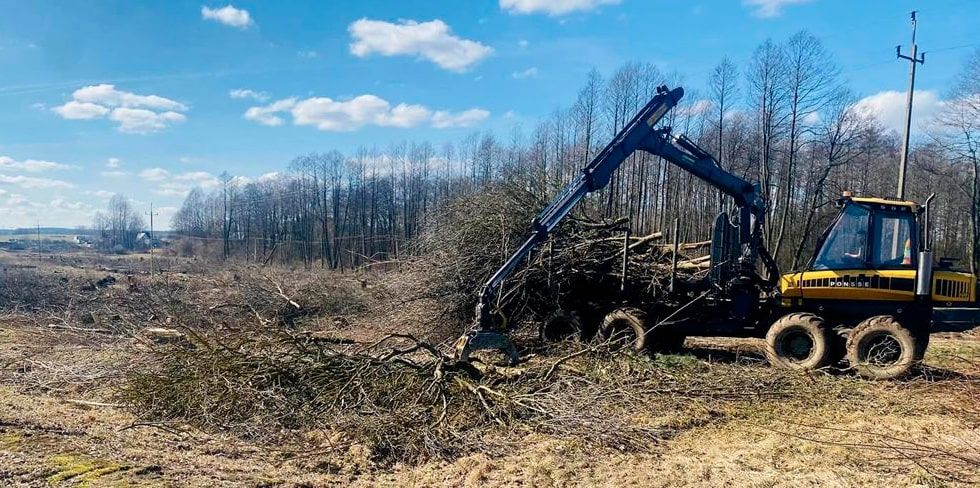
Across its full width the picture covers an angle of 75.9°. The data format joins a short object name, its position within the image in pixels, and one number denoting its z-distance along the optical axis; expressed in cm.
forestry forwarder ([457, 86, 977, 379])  830
